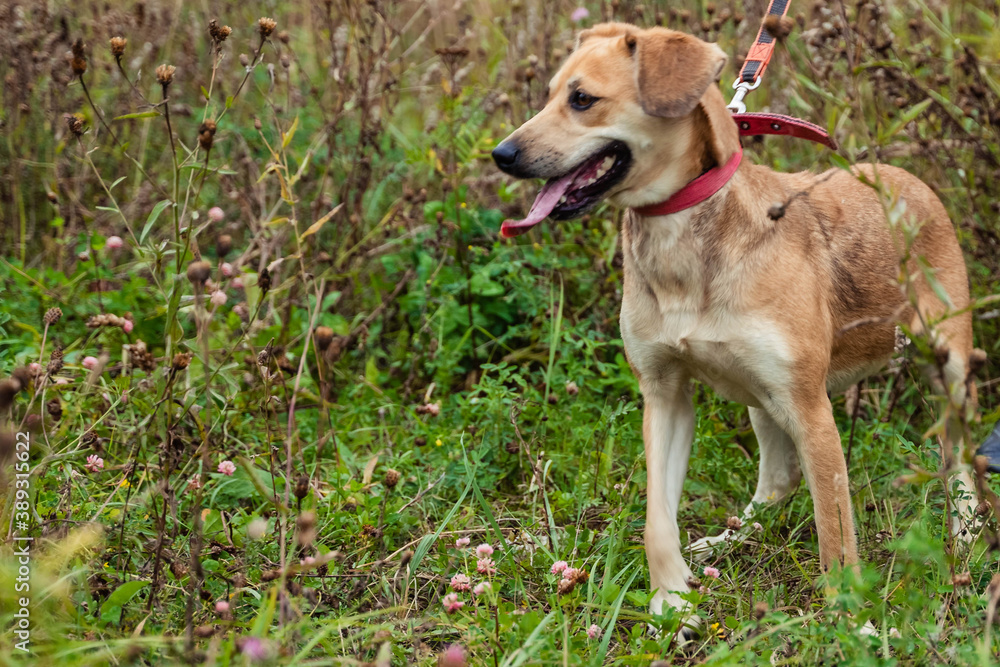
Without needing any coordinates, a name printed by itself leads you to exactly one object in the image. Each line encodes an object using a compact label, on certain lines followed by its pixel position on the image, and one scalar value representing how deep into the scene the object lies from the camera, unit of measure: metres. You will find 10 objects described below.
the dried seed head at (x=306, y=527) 1.91
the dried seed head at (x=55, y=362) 2.55
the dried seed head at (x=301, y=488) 2.17
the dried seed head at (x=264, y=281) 2.42
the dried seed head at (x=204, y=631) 2.06
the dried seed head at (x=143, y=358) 2.83
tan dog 2.77
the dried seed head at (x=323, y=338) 1.99
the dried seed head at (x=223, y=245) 2.17
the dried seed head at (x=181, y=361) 2.29
